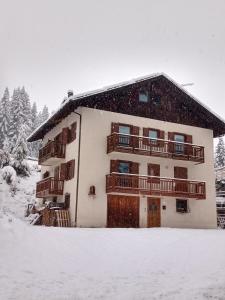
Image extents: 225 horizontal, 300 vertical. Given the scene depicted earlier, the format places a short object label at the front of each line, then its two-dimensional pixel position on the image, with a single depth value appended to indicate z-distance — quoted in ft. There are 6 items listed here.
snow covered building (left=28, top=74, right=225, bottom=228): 51.00
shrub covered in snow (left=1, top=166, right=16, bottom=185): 72.94
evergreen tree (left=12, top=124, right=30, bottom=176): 85.02
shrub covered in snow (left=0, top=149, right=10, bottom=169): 75.89
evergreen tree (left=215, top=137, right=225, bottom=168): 123.02
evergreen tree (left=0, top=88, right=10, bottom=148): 124.94
